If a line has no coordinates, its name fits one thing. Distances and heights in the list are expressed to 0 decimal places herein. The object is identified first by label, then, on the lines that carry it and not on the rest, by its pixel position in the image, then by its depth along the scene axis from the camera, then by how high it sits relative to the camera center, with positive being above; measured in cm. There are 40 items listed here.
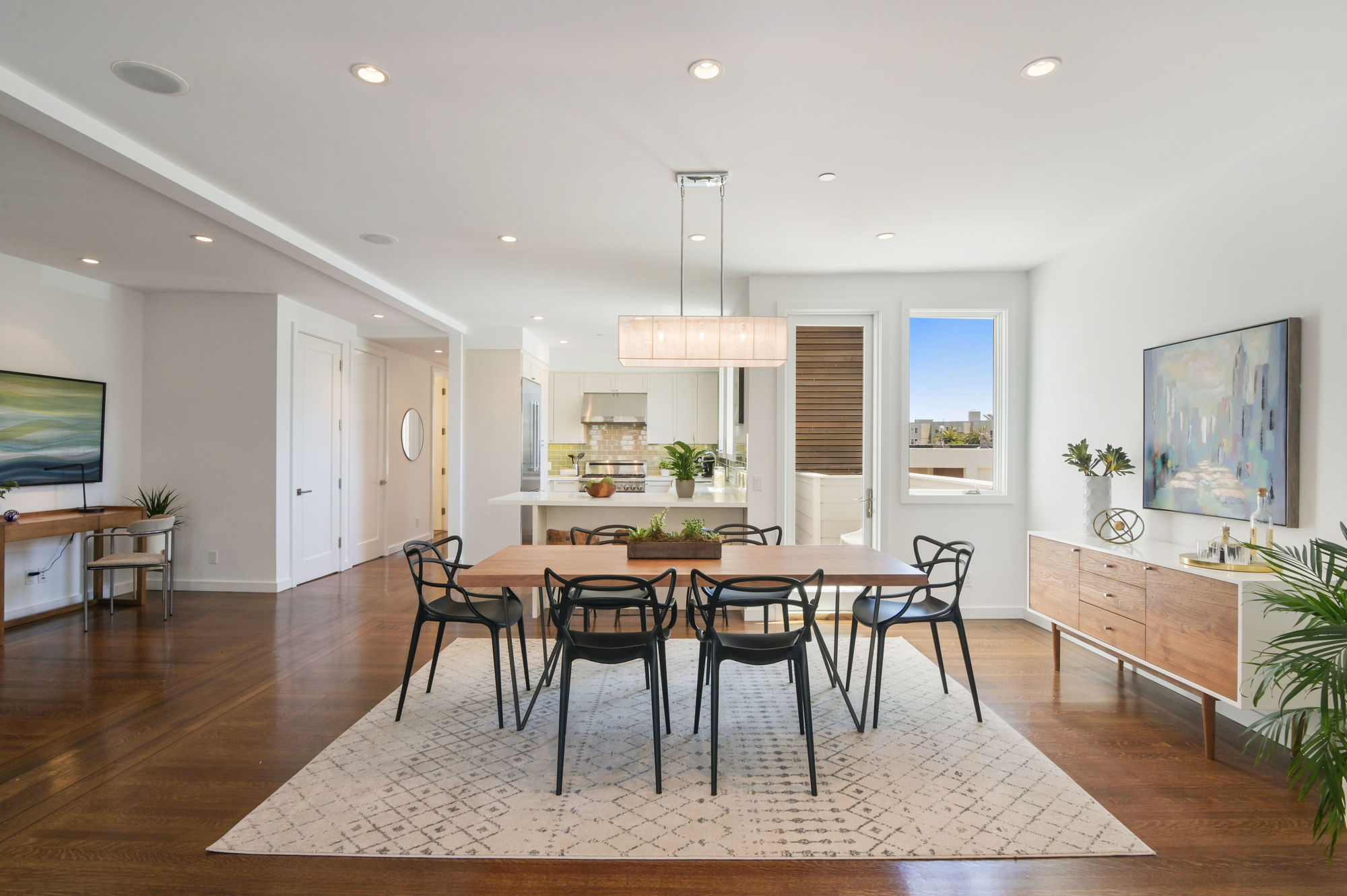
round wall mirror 878 +17
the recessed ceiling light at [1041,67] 238 +139
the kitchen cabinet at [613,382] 954 +94
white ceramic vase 396 -27
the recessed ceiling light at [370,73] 243 +138
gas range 939 -34
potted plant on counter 517 -16
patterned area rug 220 -130
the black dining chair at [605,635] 259 -76
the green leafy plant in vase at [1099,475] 392 -13
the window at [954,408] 520 +33
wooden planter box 328 -50
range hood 951 +59
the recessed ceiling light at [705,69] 241 +139
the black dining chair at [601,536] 420 -61
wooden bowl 538 -33
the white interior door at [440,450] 991 -5
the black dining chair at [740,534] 399 -54
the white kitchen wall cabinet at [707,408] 952 +58
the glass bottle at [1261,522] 298 -31
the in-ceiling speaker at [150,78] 243 +137
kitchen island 514 -48
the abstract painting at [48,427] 477 +13
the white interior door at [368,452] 745 -7
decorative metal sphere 375 -43
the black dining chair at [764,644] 253 -79
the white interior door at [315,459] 630 -13
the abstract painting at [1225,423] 294 +14
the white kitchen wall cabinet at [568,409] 961 +57
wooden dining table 292 -55
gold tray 277 -48
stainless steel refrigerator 763 +10
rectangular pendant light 368 +60
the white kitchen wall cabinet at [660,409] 952 +56
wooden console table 445 -57
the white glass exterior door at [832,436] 523 +12
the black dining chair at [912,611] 311 -78
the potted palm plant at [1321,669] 179 -60
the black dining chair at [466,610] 308 -79
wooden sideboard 264 -74
